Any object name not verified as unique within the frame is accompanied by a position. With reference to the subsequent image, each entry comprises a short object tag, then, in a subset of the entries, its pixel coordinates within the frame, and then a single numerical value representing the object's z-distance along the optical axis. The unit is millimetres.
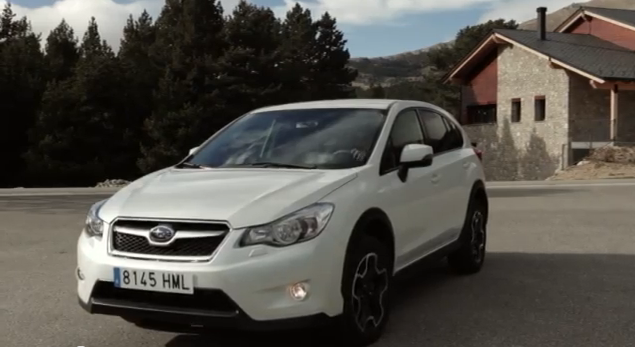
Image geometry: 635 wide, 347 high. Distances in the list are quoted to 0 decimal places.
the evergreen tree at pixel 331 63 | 56531
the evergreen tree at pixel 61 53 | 53469
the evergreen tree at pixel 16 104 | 47688
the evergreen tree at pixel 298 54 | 50156
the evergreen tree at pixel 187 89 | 43031
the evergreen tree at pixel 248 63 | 45062
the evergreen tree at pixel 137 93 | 48656
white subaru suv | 4125
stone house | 31797
